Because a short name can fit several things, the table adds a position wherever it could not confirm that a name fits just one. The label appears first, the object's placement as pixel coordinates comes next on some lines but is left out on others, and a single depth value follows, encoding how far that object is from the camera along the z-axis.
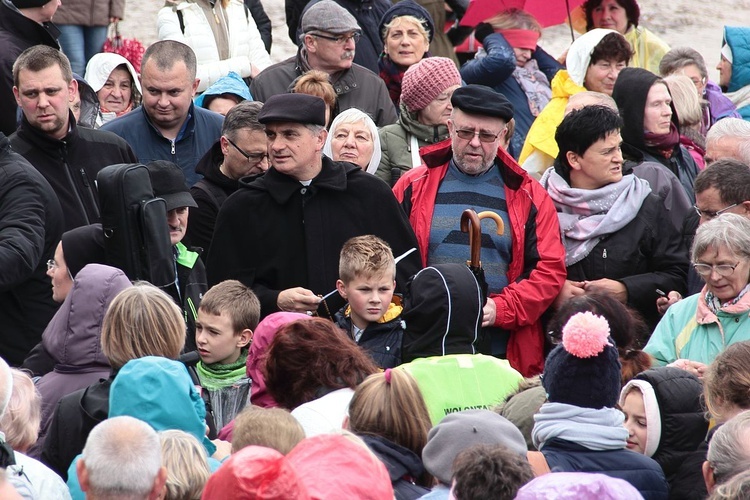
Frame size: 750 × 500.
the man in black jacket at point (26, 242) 11.65
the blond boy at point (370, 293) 10.97
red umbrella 18.98
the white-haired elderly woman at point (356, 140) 14.23
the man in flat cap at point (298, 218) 12.08
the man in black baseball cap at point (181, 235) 11.74
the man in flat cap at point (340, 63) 16.27
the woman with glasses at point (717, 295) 10.73
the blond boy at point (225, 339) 11.41
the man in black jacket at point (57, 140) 12.98
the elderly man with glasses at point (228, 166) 13.52
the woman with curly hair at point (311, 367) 8.89
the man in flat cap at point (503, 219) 12.38
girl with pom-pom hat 8.05
